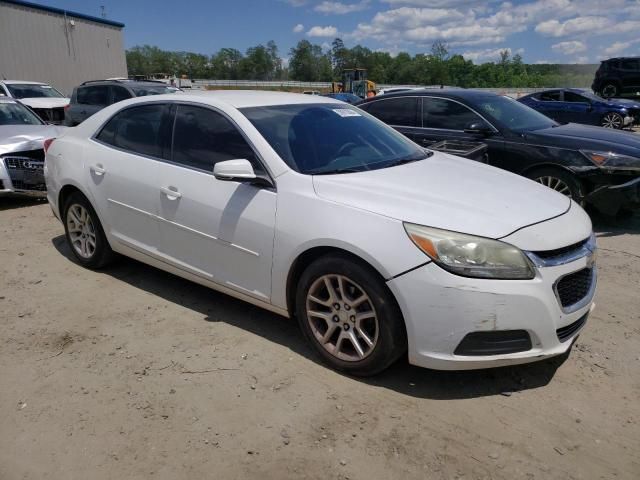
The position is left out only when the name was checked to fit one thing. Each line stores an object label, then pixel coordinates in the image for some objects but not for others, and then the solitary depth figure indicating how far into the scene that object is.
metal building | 23.91
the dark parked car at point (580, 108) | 15.12
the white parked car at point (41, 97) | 14.83
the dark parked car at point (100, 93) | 12.16
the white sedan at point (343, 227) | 2.67
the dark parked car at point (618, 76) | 22.08
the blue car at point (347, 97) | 24.92
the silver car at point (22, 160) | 6.84
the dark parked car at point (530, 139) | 5.68
